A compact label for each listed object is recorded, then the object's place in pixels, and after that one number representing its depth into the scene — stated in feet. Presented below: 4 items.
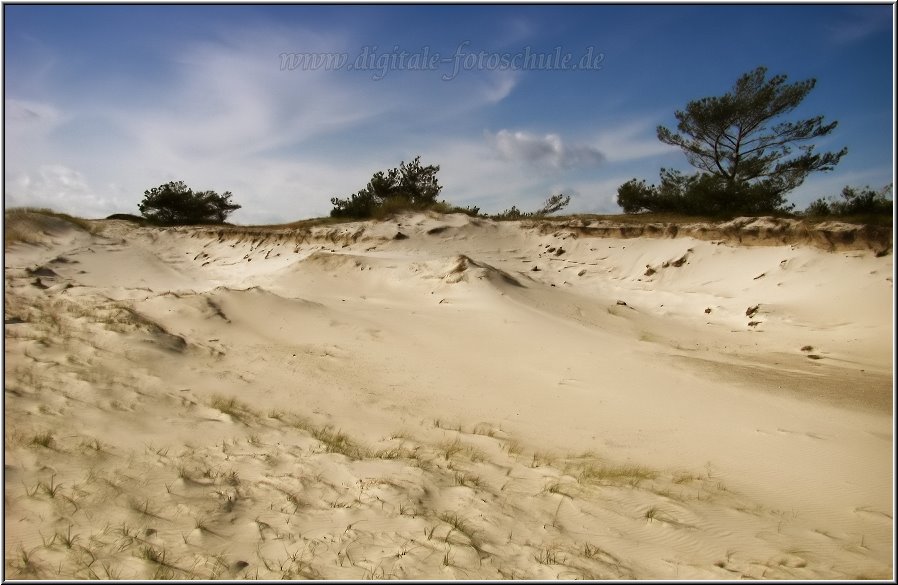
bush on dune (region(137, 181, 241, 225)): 70.85
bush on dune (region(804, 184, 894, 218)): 35.66
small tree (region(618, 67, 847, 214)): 51.31
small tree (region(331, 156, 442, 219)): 58.13
